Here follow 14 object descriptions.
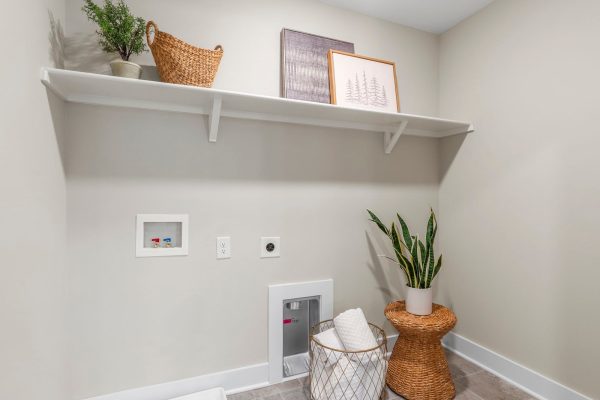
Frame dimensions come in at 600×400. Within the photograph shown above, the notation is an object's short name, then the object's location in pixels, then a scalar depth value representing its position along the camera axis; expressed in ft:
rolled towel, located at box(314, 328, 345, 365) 4.64
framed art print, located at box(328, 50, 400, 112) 5.54
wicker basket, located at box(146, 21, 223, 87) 4.17
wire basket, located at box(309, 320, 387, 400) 4.56
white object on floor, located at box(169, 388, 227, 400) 4.75
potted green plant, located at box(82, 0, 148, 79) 3.95
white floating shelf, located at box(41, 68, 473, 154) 3.97
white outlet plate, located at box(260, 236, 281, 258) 5.33
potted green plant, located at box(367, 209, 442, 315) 5.19
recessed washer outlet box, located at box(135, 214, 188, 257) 4.65
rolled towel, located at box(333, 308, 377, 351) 4.74
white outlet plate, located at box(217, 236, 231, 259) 5.06
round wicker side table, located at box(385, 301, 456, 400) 4.85
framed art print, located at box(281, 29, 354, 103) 5.35
